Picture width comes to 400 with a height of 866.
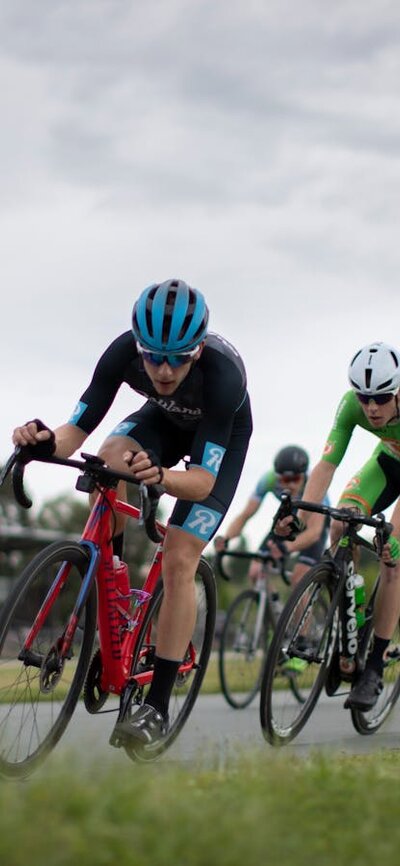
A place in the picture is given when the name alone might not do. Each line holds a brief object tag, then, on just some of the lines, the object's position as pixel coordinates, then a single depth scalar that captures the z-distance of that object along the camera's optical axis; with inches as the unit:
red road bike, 449.7
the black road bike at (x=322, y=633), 637.3
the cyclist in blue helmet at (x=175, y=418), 490.9
